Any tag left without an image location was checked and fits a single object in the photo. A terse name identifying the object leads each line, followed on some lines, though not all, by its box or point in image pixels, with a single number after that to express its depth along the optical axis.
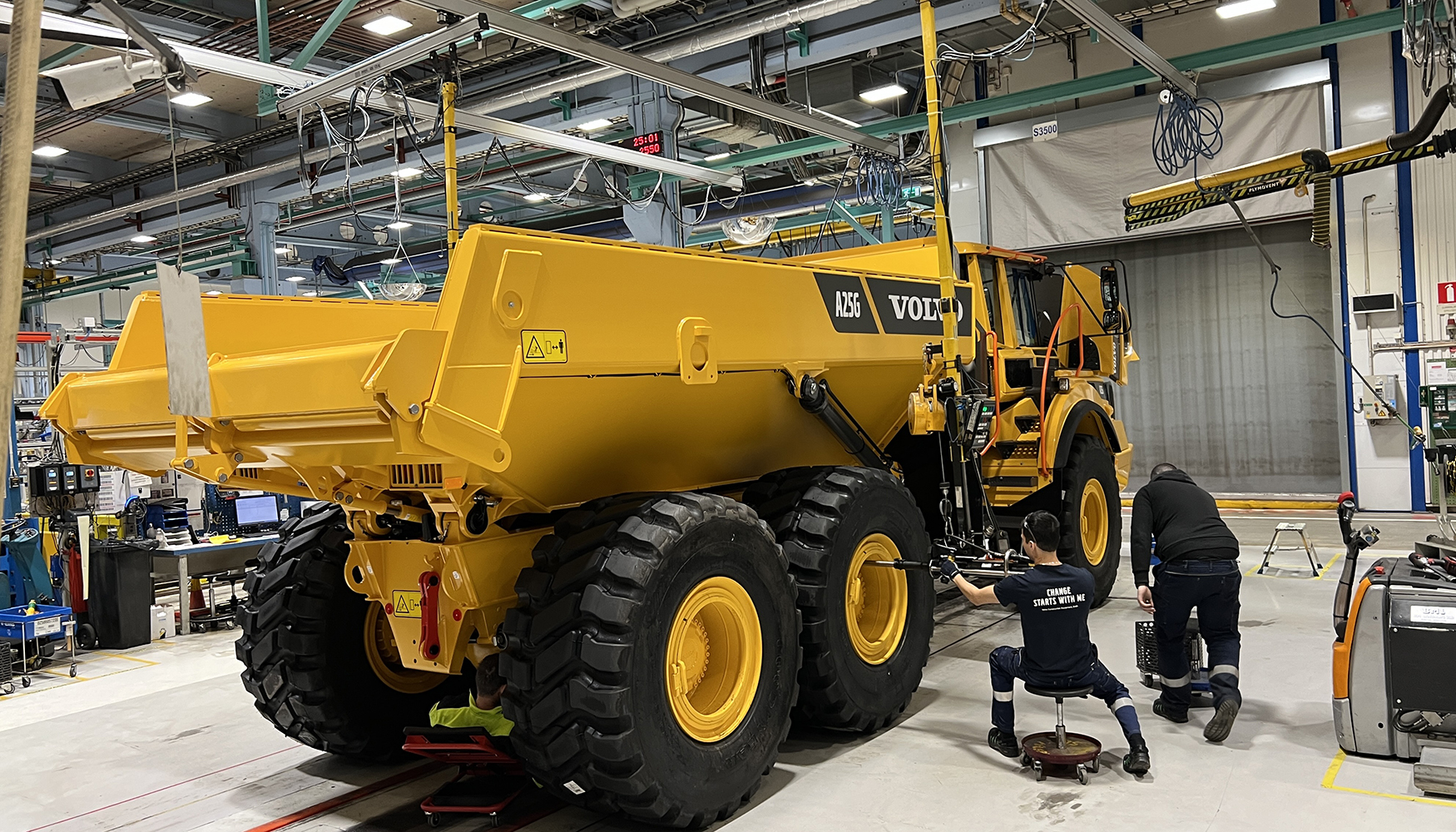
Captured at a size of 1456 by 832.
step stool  9.48
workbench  9.44
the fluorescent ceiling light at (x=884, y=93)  12.70
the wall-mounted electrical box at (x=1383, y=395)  12.52
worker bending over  5.43
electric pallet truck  4.58
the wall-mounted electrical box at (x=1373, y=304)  12.43
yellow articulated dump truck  3.91
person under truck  4.78
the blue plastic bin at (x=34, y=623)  8.21
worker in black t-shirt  4.83
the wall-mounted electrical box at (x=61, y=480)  9.81
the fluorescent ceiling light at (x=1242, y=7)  11.60
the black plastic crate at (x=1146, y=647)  5.90
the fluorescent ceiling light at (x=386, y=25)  9.78
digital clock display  10.66
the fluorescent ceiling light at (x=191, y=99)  9.87
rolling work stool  4.68
